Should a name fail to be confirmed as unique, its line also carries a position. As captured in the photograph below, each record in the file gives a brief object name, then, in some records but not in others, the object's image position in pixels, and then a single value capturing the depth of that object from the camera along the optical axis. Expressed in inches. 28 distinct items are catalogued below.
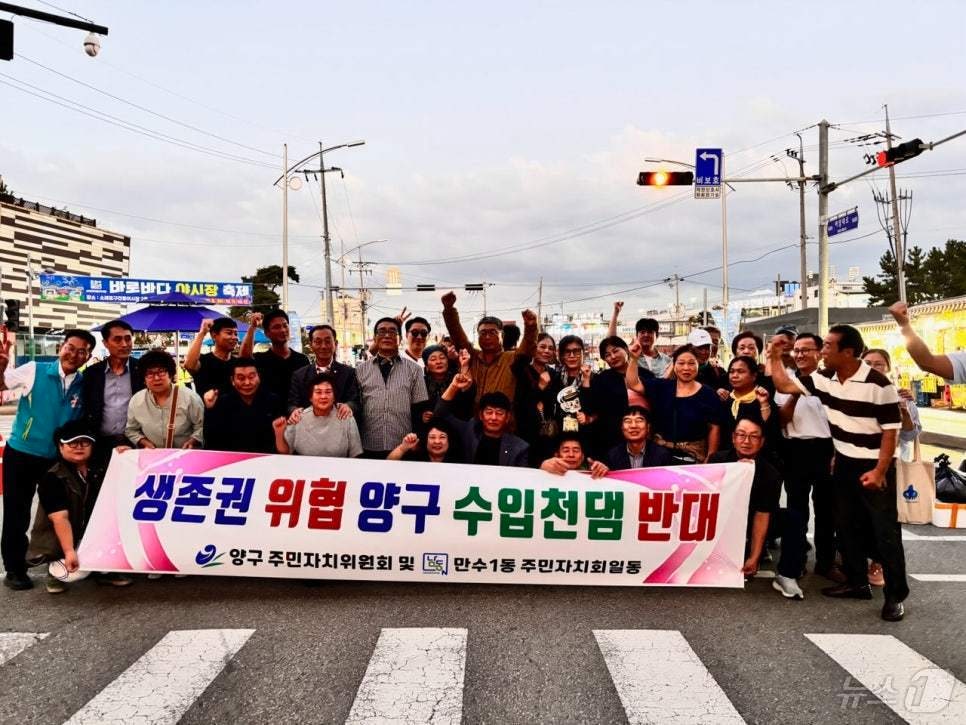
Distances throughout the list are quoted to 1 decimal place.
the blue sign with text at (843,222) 558.9
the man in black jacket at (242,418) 203.3
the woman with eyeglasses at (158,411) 198.4
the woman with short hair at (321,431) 198.1
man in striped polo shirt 169.3
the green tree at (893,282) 2182.6
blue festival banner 1168.8
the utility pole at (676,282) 2871.6
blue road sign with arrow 555.5
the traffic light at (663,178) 504.7
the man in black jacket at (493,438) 200.5
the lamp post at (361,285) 2123.9
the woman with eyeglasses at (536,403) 226.4
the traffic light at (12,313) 777.6
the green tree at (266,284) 2689.5
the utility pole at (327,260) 1384.7
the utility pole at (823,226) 566.6
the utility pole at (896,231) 1029.8
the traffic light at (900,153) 476.9
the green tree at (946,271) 1915.6
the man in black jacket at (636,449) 197.2
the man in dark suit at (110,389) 201.2
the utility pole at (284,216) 1146.7
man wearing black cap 186.2
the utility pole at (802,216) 1262.1
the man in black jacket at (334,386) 218.8
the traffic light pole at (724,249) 1326.0
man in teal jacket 188.7
